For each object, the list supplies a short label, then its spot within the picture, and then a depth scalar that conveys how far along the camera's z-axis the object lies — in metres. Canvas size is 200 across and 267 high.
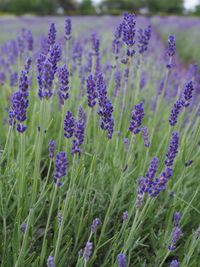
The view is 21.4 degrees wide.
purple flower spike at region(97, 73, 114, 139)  0.46
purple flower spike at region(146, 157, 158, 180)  0.43
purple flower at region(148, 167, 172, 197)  0.43
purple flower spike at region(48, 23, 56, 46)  0.55
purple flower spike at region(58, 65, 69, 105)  0.47
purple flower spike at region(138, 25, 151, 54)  0.61
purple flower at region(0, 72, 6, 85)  0.82
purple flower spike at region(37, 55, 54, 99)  0.43
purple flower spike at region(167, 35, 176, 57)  0.57
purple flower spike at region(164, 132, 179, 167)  0.47
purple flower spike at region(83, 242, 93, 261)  0.42
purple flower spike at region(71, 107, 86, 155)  0.44
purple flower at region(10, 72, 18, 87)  0.78
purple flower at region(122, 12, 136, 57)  0.52
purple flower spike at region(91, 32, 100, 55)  0.68
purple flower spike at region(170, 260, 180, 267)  0.44
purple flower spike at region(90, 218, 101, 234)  0.46
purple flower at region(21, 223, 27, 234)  0.49
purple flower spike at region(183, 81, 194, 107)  0.53
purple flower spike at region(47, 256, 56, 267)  0.41
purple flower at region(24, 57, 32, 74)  0.56
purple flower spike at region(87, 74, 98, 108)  0.48
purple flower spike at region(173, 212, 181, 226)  0.48
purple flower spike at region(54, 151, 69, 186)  0.42
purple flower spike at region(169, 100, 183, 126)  0.53
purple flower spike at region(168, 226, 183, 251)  0.45
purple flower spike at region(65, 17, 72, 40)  0.64
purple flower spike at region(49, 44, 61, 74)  0.47
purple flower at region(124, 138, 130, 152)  0.55
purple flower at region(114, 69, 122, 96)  0.72
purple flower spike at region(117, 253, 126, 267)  0.41
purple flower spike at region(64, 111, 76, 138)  0.44
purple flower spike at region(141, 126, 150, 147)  0.52
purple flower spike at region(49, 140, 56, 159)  0.49
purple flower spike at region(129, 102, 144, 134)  0.45
